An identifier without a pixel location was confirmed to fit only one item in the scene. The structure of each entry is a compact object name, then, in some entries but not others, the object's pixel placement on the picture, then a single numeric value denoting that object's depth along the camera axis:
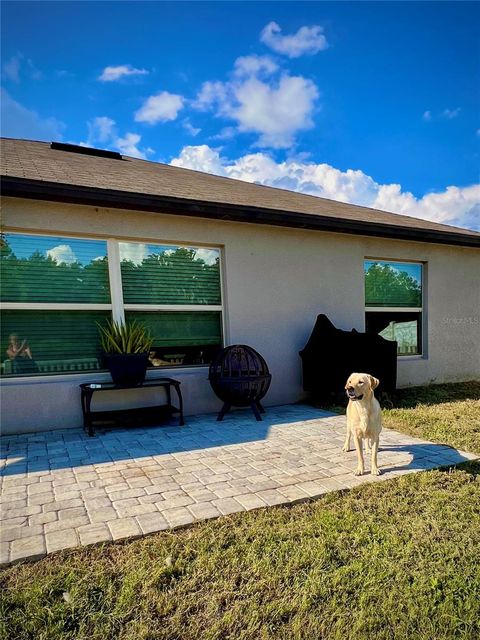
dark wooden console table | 4.43
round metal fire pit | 4.97
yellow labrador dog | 2.94
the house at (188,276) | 4.68
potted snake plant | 4.72
